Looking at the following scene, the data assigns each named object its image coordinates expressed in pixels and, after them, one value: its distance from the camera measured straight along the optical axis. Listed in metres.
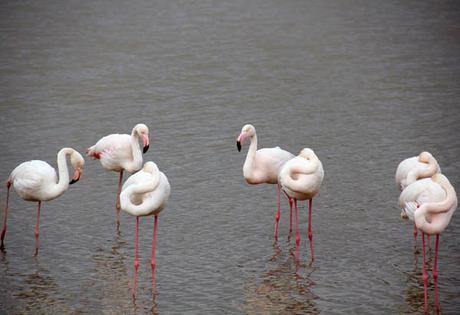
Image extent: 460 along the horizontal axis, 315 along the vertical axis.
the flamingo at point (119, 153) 21.73
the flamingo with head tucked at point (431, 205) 16.53
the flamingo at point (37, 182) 19.53
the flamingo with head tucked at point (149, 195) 17.80
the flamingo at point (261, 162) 21.12
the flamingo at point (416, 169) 19.08
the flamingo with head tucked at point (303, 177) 19.14
